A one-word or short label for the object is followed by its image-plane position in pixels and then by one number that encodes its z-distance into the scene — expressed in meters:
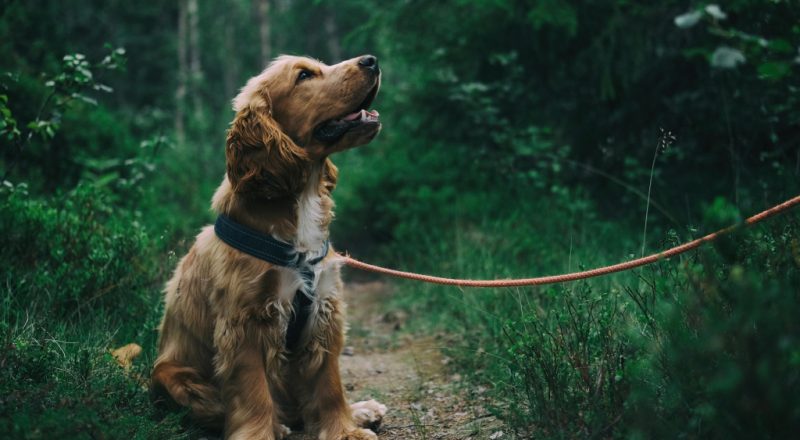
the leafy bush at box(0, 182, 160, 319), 4.05
